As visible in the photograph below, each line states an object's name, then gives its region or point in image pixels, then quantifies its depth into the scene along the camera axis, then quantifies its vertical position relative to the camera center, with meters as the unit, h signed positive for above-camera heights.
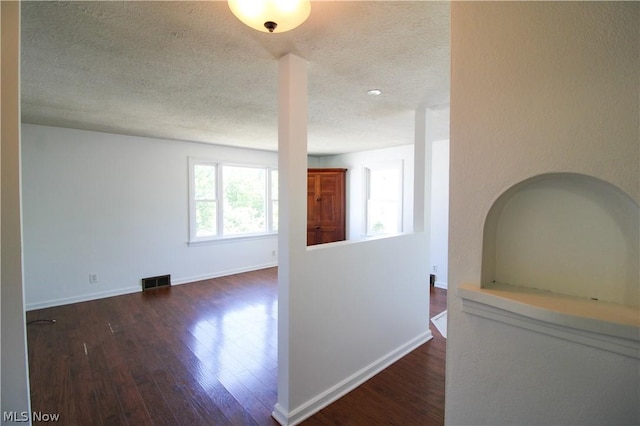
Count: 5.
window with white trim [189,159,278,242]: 5.01 +0.05
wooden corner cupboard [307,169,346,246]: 6.05 -0.01
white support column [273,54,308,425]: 1.77 +0.10
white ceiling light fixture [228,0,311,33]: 1.14 +0.79
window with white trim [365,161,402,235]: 5.26 +0.10
